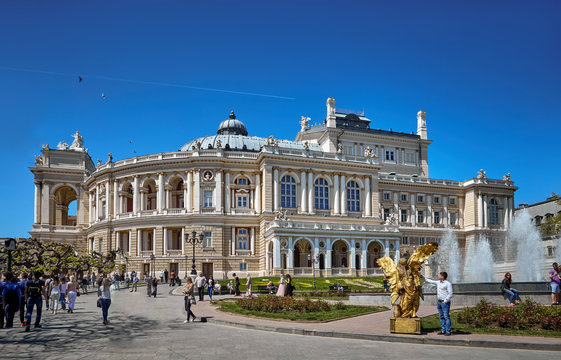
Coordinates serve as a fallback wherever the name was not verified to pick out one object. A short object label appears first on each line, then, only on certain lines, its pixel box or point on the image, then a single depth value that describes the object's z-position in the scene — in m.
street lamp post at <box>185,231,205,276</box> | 59.64
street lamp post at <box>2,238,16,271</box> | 21.05
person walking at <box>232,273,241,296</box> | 40.81
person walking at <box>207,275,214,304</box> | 36.01
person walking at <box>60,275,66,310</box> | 29.48
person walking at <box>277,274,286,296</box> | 31.55
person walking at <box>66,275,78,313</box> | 28.14
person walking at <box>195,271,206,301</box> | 31.30
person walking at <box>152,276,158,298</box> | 39.44
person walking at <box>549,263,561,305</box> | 23.23
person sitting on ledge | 24.25
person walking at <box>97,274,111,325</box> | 22.31
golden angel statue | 18.00
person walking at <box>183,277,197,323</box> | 23.28
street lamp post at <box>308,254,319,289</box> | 48.64
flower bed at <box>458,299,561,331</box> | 17.86
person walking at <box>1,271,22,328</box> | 20.69
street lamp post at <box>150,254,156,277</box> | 69.22
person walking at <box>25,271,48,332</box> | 20.86
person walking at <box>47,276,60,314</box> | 27.86
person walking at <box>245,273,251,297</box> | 38.17
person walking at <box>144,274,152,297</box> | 40.46
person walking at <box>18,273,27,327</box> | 21.61
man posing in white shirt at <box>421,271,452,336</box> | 17.55
